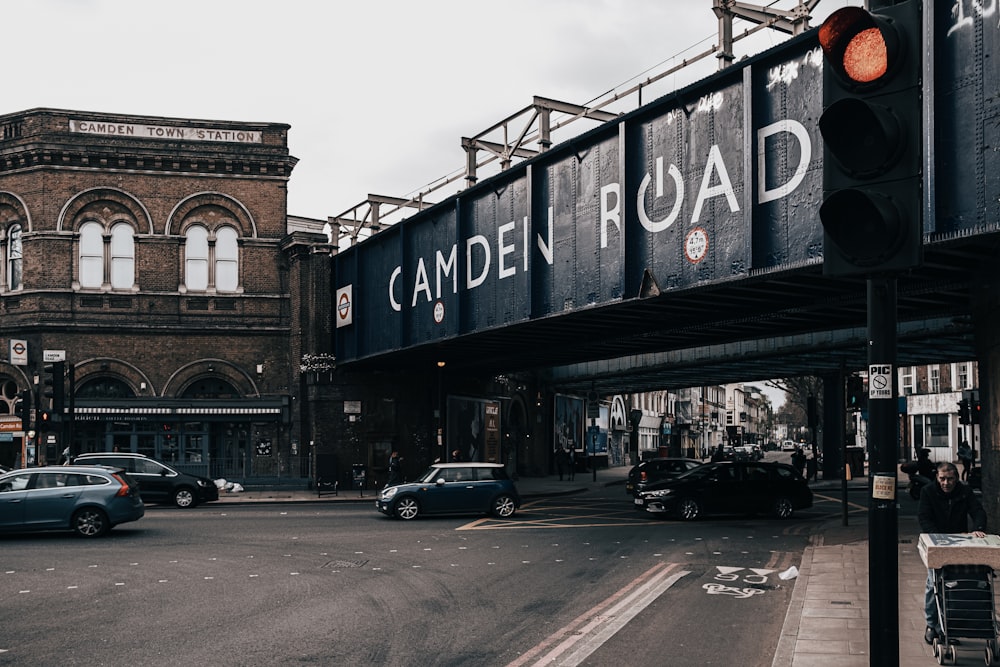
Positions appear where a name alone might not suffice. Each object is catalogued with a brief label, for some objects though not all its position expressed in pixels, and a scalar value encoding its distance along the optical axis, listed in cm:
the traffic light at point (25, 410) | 2984
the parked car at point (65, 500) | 1852
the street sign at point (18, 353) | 3488
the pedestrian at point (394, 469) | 3138
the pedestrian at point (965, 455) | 3341
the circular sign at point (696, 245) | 1692
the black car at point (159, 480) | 2736
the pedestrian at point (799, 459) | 3919
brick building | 3525
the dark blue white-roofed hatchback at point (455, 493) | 2283
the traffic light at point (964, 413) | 2878
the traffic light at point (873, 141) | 482
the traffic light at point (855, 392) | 2098
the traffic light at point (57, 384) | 2903
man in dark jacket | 908
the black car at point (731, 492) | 2234
